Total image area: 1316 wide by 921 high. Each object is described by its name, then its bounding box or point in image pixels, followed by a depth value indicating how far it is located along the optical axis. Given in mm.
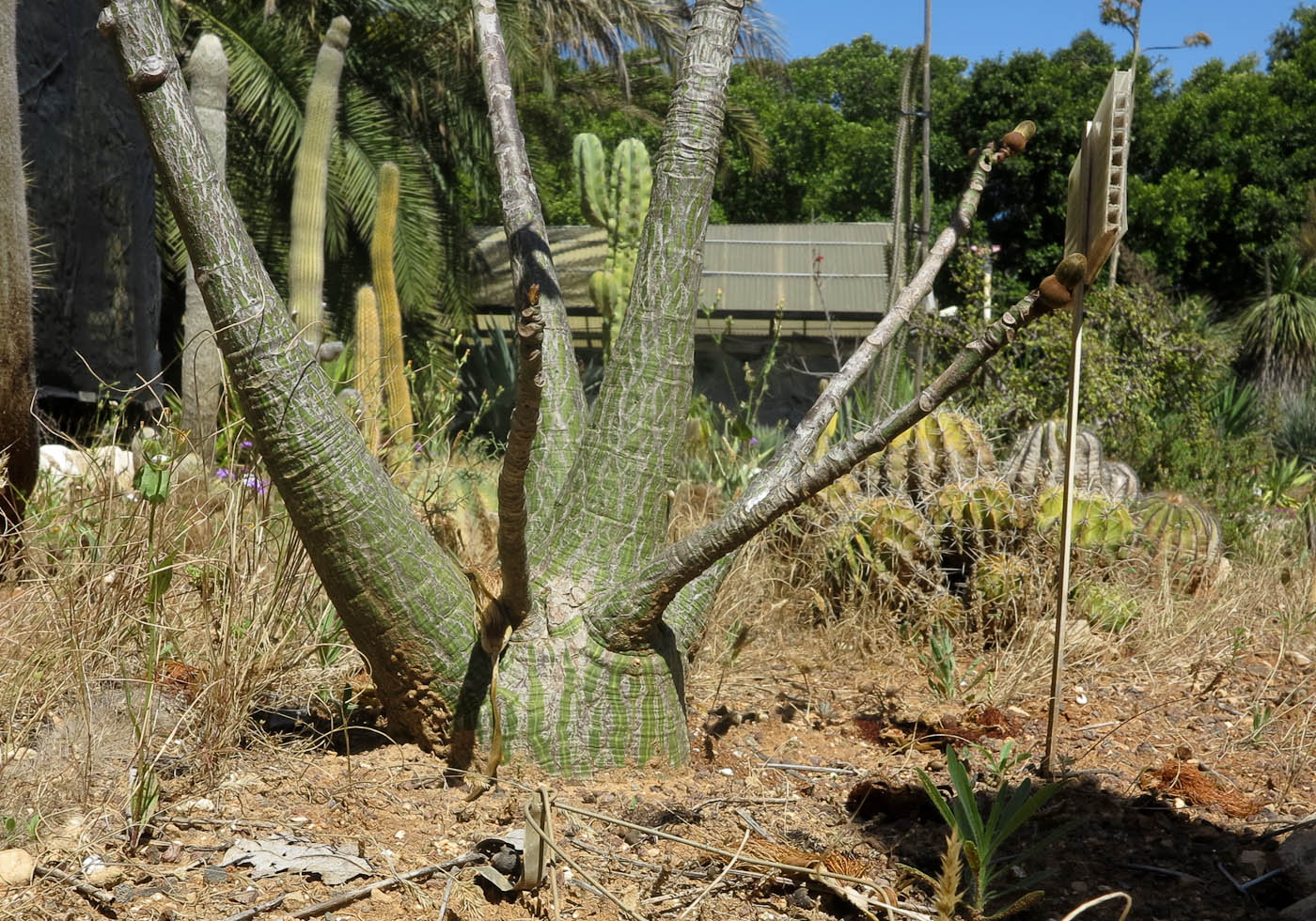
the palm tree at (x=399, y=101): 10828
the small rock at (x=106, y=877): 2107
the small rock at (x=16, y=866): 2070
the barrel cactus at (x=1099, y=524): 4879
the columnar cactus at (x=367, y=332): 5630
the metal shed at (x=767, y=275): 14414
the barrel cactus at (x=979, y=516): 4582
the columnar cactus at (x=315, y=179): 7309
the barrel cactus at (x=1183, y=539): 5340
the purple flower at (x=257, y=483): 2976
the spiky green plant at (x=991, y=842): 2117
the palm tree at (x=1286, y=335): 17719
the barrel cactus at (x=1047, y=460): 5117
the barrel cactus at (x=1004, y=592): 4363
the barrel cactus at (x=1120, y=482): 5727
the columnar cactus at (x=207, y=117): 6633
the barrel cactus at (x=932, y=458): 5004
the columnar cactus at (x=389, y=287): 5656
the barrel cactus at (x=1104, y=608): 4504
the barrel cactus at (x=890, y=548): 4539
